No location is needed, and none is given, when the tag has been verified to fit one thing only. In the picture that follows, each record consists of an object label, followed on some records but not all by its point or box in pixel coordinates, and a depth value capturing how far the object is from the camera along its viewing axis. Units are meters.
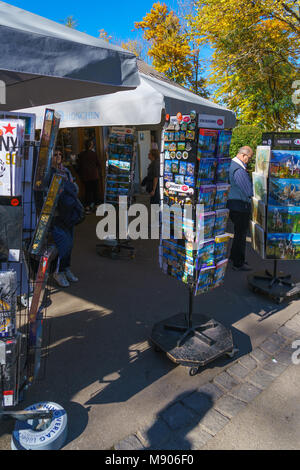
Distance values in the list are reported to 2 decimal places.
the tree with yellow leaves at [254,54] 12.00
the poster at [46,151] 2.19
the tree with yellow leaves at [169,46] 20.02
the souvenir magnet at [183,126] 2.88
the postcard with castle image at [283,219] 4.34
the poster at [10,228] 2.05
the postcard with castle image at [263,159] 4.23
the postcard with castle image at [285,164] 4.17
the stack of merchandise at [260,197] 4.32
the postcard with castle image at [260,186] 4.36
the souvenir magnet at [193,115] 2.82
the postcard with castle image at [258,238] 4.54
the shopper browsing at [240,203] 5.07
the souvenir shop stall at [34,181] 2.02
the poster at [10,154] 1.95
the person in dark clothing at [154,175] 8.82
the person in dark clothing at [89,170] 9.18
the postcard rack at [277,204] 4.19
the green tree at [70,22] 27.36
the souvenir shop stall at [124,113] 4.20
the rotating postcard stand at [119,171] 5.70
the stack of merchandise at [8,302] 2.05
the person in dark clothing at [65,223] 4.24
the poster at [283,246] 4.44
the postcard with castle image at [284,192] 4.24
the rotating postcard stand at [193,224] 2.89
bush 9.59
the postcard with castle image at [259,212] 4.45
